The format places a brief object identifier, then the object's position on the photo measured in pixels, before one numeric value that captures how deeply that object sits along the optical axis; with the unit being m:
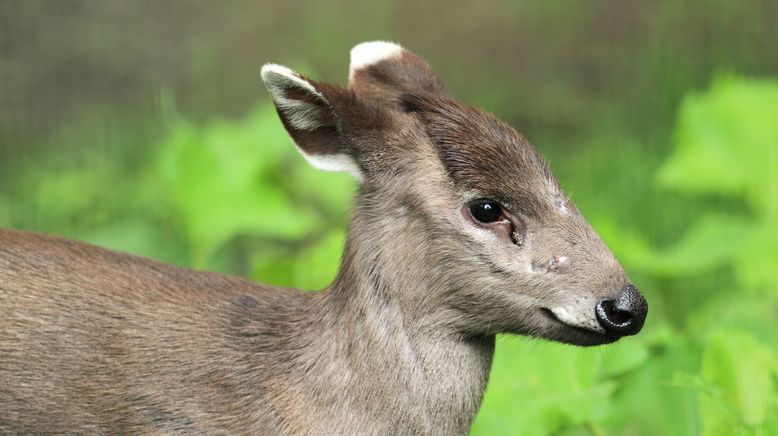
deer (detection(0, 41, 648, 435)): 8.00
